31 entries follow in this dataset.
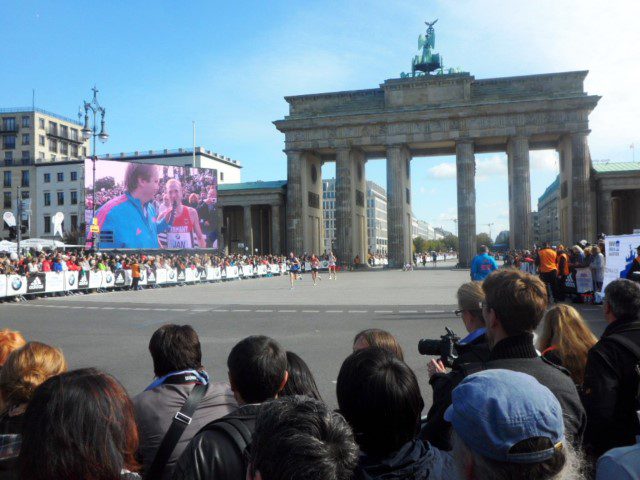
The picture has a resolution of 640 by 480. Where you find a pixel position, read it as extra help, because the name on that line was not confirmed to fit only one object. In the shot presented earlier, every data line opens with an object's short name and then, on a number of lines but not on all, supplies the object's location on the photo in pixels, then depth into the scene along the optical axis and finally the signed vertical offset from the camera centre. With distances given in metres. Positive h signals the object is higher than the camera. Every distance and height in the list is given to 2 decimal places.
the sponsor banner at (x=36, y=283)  25.39 -1.04
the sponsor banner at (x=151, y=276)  34.16 -1.10
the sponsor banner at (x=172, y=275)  36.32 -1.14
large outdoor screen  48.25 +4.72
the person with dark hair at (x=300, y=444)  1.62 -0.56
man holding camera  3.17 -0.57
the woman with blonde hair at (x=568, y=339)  4.48 -0.72
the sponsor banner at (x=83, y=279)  28.98 -1.02
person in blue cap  1.63 -0.52
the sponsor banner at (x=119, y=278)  31.81 -1.11
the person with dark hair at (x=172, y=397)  3.27 -0.87
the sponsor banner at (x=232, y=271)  45.65 -1.21
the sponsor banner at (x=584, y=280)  19.07 -1.02
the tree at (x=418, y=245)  168.25 +2.39
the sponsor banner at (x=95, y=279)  29.88 -1.08
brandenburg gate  56.28 +12.17
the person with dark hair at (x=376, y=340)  4.14 -0.64
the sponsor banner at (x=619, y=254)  15.49 -0.13
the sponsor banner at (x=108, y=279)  30.83 -1.12
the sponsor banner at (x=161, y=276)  35.00 -1.13
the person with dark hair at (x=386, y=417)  2.26 -0.69
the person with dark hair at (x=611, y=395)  3.64 -0.94
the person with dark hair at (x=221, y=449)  2.33 -0.80
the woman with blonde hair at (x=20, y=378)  2.89 -0.69
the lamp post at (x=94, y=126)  31.27 +7.70
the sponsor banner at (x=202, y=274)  40.62 -1.23
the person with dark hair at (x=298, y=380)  3.61 -0.80
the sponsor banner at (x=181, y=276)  37.56 -1.23
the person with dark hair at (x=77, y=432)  1.92 -0.61
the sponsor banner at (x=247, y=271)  48.96 -1.28
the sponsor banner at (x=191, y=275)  38.66 -1.25
